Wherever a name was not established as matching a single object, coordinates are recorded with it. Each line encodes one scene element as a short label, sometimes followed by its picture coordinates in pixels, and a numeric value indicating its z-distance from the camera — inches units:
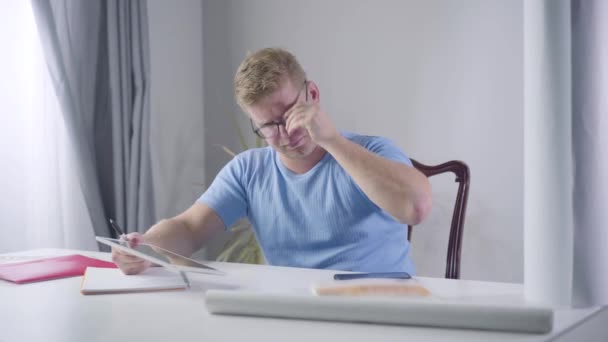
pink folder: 46.1
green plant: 109.0
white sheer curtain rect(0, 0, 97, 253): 92.8
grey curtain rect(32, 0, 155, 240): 99.1
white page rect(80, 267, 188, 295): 40.1
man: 55.4
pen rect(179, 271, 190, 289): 41.4
